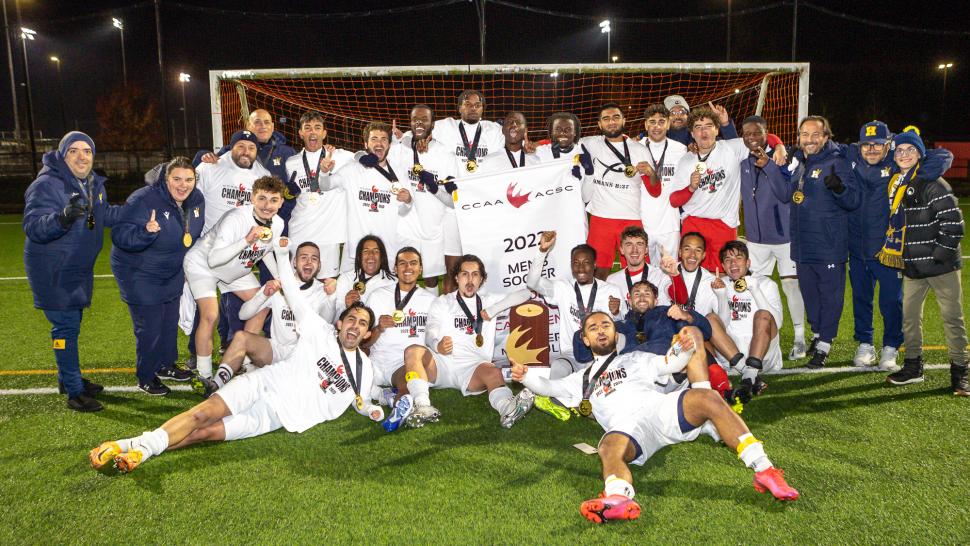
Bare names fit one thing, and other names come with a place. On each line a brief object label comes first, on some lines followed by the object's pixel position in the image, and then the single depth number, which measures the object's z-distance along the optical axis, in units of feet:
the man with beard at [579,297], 19.72
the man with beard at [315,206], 23.12
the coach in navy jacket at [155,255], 19.49
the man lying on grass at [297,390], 15.29
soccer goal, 29.45
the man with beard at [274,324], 18.74
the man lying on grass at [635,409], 12.71
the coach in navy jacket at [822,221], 21.31
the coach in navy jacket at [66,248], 17.88
